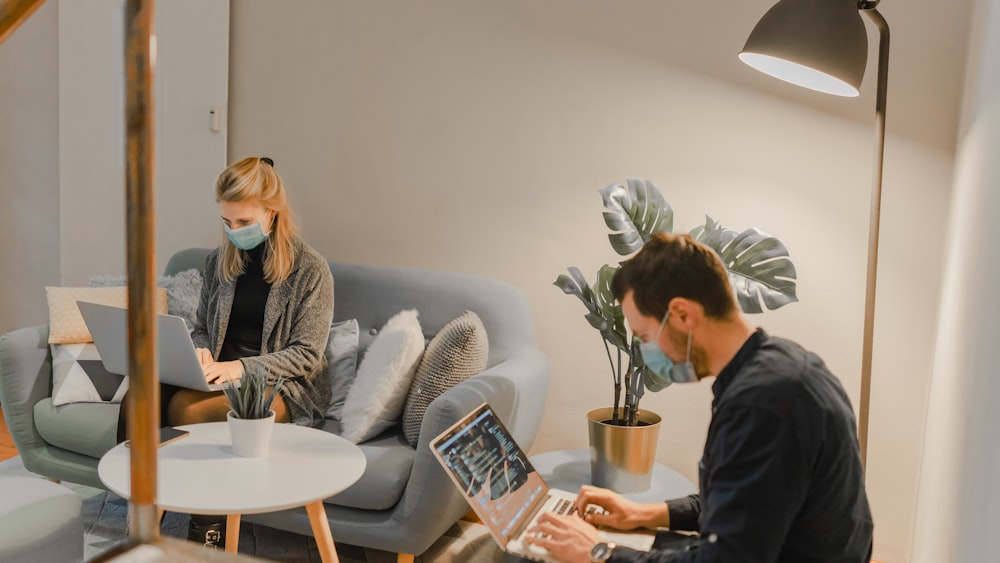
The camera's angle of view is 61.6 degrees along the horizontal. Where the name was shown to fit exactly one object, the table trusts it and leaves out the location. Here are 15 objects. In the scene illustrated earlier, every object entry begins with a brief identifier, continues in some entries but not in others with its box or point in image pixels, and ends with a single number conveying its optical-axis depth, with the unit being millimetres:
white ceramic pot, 1941
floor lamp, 1847
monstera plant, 2031
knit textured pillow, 2457
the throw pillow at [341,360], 2730
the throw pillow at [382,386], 2473
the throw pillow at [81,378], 2691
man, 1148
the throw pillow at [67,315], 2781
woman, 2545
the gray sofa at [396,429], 2268
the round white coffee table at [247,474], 1729
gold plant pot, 2100
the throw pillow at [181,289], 3014
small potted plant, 1935
